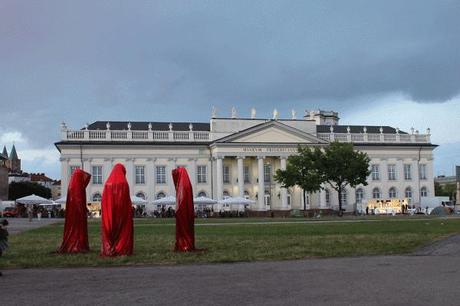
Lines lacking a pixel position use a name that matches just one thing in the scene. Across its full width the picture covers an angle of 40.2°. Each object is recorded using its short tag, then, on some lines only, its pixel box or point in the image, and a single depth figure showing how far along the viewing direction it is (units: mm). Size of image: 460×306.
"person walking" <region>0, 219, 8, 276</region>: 13922
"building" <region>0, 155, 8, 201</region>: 143500
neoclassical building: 85125
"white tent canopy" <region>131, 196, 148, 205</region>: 71875
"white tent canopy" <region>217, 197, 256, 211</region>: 71581
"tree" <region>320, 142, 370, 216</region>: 70500
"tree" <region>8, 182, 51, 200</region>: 146375
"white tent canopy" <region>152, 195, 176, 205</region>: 69875
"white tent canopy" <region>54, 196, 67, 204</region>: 67025
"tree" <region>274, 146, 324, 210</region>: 71188
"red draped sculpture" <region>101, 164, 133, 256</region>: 17109
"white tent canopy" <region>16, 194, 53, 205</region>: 67000
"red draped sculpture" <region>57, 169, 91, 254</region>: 18828
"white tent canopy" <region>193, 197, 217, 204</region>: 70481
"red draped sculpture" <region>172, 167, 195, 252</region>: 18484
